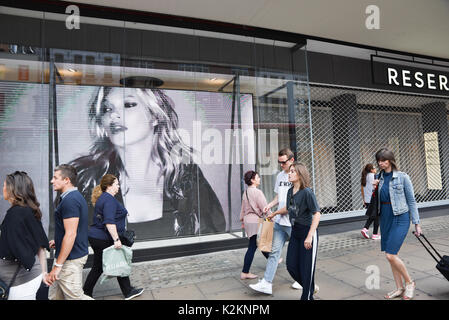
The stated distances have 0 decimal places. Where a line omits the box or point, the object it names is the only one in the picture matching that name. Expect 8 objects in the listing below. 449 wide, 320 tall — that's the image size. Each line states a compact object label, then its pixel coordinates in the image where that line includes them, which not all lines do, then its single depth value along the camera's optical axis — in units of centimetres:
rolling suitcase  304
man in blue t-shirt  248
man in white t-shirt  337
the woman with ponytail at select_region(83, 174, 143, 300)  317
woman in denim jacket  313
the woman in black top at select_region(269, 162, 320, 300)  292
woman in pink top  386
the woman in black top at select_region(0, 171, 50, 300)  226
